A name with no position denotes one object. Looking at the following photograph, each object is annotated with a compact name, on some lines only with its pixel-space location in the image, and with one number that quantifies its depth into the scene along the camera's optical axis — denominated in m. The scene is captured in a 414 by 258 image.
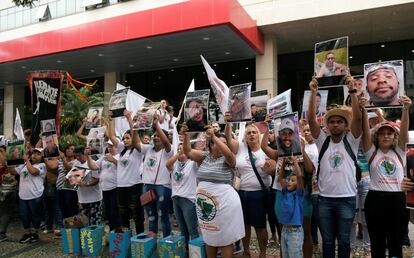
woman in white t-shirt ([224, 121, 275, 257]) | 4.62
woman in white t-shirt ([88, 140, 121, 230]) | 5.75
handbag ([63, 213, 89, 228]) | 5.41
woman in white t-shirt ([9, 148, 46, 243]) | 6.25
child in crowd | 3.81
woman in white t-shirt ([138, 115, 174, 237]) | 5.17
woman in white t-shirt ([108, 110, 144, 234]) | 5.50
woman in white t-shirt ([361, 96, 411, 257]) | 3.59
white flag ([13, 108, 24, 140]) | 7.06
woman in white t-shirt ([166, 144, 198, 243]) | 4.70
